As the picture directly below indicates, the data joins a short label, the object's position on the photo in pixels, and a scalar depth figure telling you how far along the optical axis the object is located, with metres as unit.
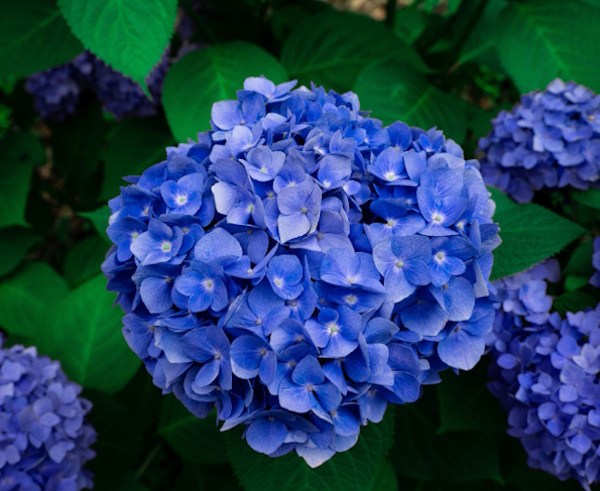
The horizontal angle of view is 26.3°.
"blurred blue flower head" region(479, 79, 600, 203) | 0.81
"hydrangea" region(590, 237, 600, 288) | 0.78
